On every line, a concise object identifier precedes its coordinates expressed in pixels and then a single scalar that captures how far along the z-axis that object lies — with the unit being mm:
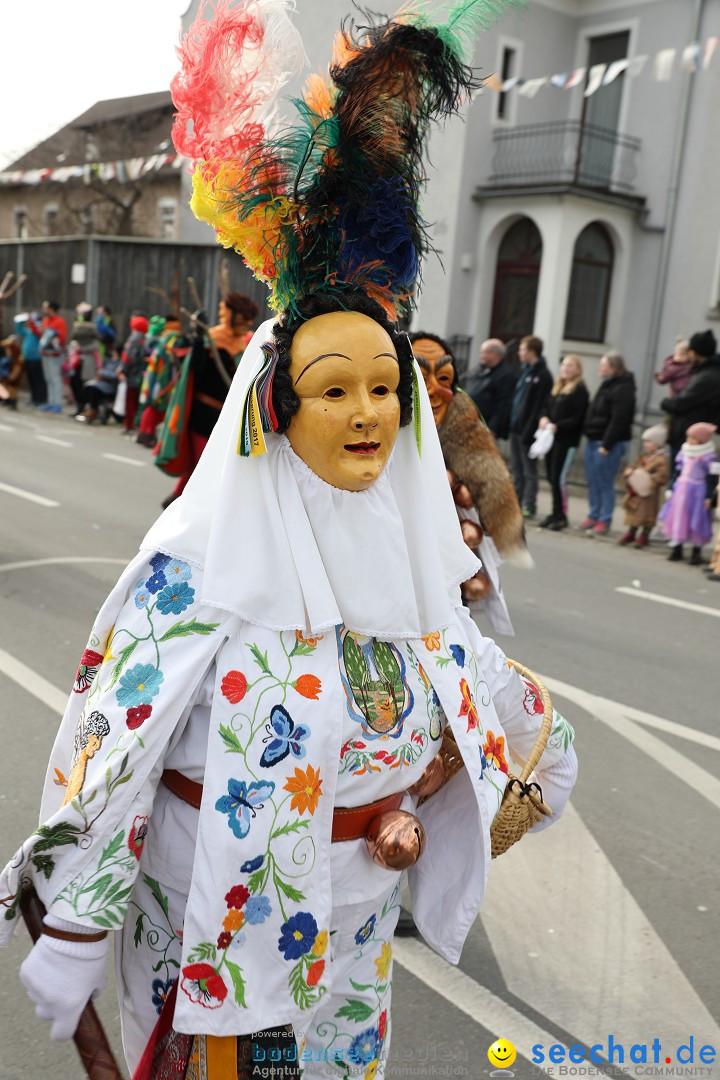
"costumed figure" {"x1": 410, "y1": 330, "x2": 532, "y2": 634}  3820
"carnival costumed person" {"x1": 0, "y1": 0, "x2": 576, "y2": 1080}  1719
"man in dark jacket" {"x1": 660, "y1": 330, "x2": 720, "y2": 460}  9500
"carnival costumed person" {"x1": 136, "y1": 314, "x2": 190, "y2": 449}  7898
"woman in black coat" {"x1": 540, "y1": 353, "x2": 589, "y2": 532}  10461
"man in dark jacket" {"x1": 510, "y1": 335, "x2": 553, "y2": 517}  10711
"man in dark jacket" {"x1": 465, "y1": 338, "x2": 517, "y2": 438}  10750
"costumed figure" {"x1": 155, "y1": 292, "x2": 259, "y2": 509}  6375
